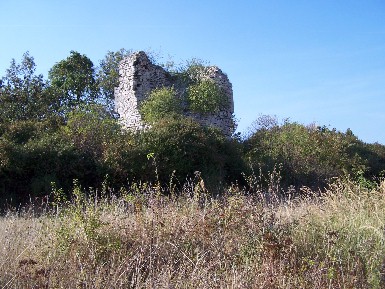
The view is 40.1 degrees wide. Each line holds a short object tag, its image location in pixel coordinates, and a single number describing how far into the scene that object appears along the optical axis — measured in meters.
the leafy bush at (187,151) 15.54
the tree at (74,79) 31.92
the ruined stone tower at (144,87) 23.42
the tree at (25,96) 27.39
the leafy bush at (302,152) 18.42
